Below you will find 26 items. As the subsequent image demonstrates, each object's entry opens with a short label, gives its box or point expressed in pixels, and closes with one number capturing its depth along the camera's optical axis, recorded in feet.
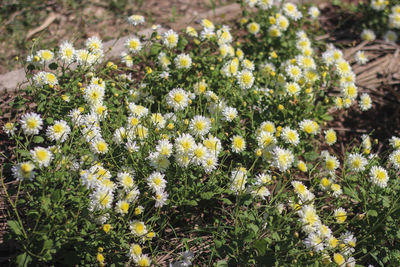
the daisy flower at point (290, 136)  9.92
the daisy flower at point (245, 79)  10.64
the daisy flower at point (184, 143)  8.36
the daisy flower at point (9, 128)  8.43
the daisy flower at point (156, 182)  8.10
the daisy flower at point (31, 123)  8.05
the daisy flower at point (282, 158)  9.25
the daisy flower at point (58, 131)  8.18
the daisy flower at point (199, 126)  9.08
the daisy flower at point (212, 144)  8.80
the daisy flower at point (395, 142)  10.21
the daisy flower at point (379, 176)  9.27
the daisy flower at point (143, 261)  7.54
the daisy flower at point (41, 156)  7.45
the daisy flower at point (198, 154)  8.30
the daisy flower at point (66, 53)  9.86
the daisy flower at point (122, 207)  7.72
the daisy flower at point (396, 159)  9.84
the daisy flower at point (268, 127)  9.93
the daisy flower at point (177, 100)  9.73
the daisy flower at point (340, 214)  8.84
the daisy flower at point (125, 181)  8.04
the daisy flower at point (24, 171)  7.08
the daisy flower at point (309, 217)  8.27
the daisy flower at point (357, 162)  9.67
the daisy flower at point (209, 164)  8.46
